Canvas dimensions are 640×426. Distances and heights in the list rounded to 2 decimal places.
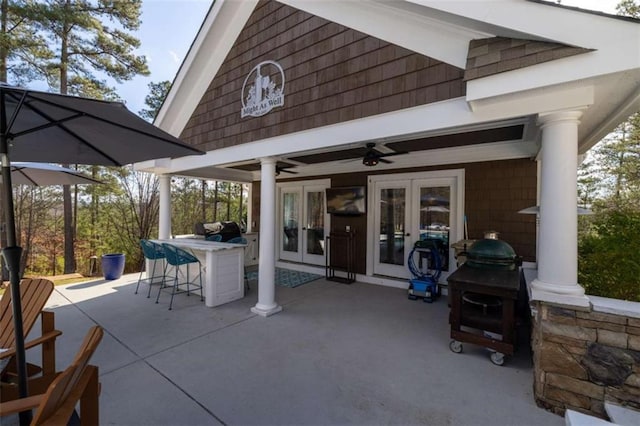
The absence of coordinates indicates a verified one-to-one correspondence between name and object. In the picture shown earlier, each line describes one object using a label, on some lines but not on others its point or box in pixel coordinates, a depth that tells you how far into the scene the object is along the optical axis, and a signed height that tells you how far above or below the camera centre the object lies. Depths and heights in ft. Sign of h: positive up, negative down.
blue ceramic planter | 21.27 -4.15
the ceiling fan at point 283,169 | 19.69 +3.08
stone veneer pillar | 6.97 -3.76
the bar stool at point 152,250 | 16.87 -2.36
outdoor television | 21.12 +0.83
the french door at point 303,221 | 24.17 -0.91
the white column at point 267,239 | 14.47 -1.44
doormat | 20.43 -5.11
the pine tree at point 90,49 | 25.34 +15.39
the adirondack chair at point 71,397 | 4.20 -3.03
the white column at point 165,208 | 20.62 +0.17
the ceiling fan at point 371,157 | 12.92 +2.49
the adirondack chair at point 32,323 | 7.33 -3.20
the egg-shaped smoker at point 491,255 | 11.39 -1.75
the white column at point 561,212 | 7.61 +0.00
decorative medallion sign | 14.12 +6.27
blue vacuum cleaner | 16.57 -3.81
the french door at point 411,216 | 17.93 -0.27
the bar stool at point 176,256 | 15.52 -2.51
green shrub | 12.16 -2.15
